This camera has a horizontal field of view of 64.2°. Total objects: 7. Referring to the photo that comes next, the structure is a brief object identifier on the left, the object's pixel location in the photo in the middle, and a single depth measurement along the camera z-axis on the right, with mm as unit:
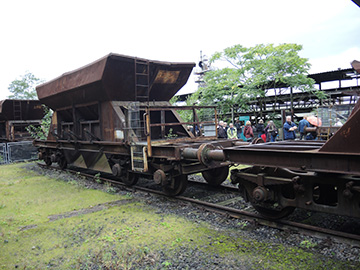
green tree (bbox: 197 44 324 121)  16172
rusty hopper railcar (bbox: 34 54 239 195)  6453
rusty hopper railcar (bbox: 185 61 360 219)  3322
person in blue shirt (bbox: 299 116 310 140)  10656
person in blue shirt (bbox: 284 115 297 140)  10328
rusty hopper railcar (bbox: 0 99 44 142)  15289
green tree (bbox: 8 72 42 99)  39719
